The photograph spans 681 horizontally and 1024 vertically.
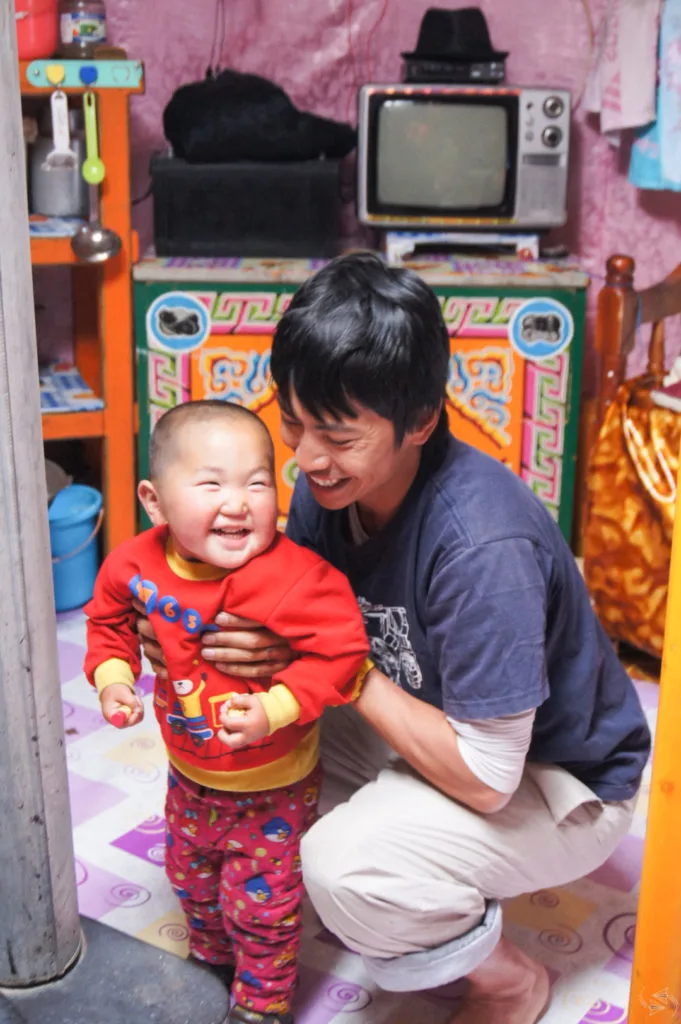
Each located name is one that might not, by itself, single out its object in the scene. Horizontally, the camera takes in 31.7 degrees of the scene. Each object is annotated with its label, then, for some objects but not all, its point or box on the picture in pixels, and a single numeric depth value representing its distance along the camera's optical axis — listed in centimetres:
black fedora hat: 275
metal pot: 269
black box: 273
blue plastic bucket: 270
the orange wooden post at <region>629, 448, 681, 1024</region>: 101
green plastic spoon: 254
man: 124
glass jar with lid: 264
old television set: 271
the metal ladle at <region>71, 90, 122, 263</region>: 254
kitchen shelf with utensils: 252
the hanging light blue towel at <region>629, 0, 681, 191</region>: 266
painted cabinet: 267
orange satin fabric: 227
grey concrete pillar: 115
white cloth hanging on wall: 272
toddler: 126
